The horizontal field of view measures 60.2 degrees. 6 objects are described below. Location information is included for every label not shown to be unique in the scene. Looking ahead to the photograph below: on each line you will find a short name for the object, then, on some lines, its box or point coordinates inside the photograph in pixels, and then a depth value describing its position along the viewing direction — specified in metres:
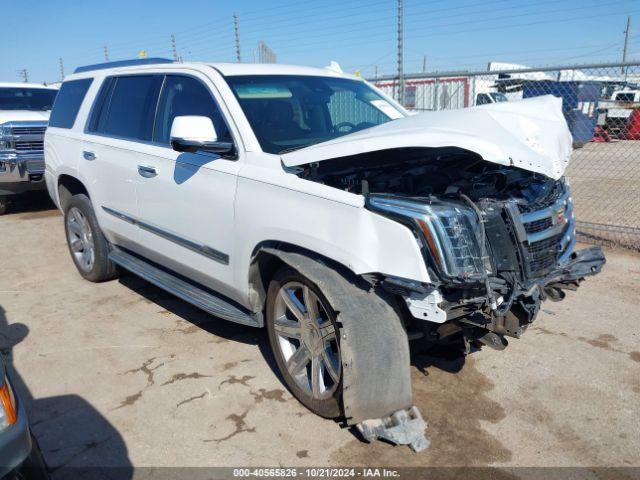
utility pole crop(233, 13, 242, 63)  10.27
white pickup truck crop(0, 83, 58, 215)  8.55
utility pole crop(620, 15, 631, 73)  22.83
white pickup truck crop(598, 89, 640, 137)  18.01
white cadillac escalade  2.73
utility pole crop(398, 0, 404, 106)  7.55
